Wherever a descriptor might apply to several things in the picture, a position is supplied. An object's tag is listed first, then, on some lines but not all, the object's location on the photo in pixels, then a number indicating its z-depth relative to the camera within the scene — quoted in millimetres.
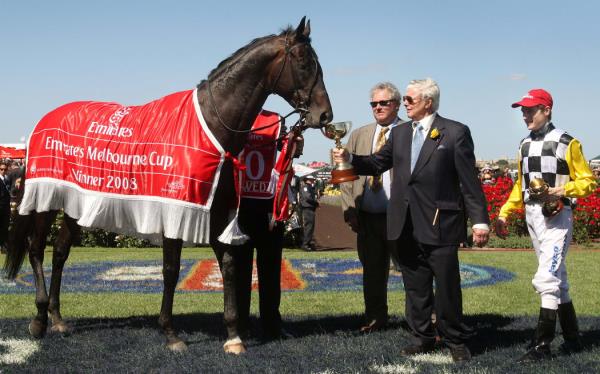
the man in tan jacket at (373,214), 5477
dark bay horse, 4660
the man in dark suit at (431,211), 4539
